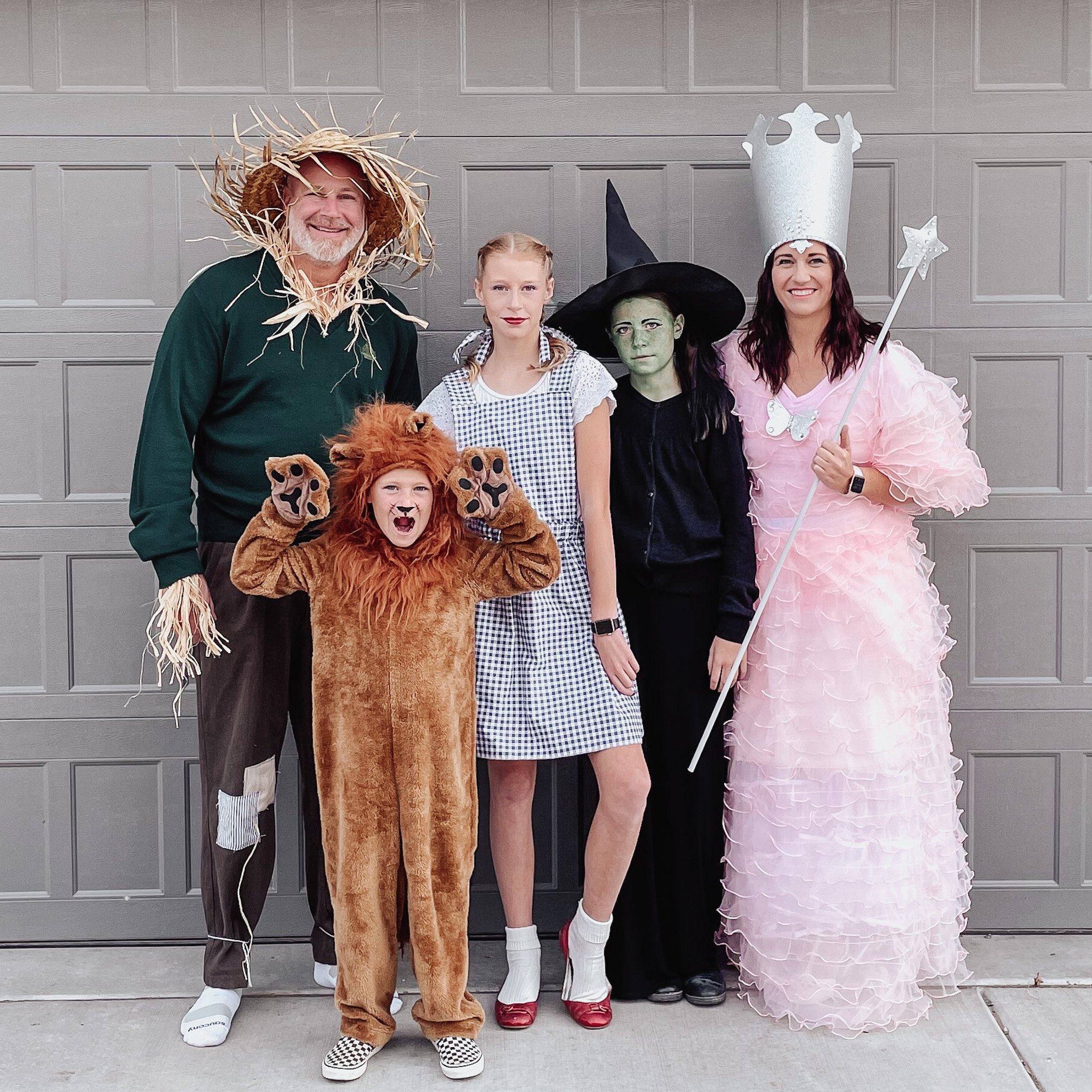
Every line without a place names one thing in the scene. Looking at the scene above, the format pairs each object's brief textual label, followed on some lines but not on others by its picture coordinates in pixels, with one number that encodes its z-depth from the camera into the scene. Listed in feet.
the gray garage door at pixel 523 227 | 11.28
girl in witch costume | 9.76
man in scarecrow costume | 9.50
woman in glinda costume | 9.60
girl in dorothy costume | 9.32
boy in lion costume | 8.72
